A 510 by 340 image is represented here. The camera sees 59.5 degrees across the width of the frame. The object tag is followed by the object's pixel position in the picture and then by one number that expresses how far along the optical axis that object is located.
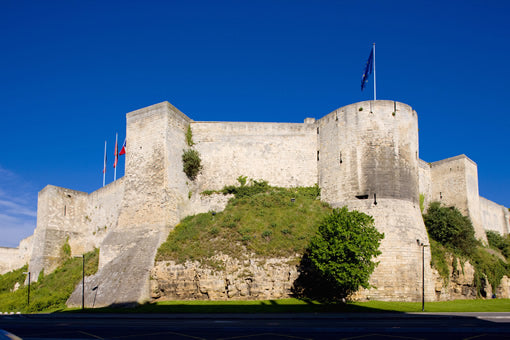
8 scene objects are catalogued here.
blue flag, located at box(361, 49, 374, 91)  33.08
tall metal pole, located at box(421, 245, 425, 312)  27.27
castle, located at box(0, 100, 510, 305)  27.89
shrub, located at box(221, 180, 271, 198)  34.19
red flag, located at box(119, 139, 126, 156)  38.05
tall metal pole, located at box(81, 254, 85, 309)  25.97
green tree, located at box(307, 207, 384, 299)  23.56
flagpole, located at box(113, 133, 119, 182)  41.86
